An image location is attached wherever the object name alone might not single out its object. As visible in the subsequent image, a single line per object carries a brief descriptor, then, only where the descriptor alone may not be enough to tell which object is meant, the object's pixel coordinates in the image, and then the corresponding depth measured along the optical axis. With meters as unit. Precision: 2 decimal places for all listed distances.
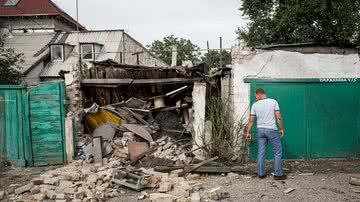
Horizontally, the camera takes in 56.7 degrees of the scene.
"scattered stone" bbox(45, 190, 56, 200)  6.09
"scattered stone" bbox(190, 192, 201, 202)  5.78
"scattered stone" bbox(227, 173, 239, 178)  7.35
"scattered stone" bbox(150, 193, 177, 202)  5.73
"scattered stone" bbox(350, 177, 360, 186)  6.53
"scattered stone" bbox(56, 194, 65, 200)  6.01
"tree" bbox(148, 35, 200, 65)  42.01
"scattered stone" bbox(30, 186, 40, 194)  6.33
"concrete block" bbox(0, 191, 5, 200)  6.16
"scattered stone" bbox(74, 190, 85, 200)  5.98
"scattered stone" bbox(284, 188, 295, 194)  6.20
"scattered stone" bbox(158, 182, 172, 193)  6.25
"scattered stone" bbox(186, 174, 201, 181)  7.22
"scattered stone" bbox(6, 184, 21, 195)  6.50
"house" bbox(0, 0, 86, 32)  32.94
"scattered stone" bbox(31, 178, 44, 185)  6.72
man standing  6.93
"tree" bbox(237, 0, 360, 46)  12.60
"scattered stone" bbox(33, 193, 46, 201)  6.05
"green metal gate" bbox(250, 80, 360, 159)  8.77
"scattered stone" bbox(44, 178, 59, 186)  6.64
